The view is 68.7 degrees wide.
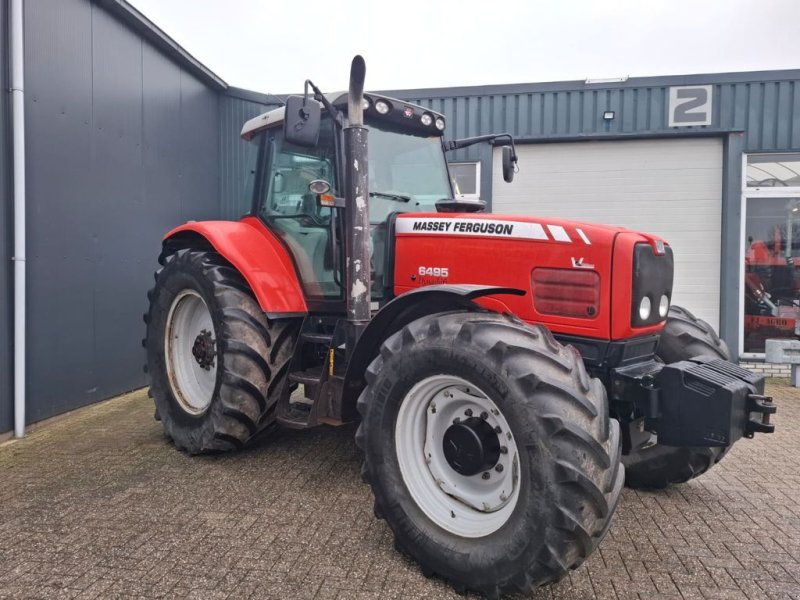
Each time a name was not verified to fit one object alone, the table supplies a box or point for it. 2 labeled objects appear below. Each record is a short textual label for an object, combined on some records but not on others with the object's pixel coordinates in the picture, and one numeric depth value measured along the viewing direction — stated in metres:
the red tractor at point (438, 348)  2.34
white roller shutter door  8.10
